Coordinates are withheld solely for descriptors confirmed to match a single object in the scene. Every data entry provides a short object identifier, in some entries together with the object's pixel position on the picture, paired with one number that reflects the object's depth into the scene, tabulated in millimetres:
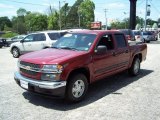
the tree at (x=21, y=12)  103938
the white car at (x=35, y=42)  10373
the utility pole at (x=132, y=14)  37533
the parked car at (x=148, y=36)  23131
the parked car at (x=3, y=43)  21462
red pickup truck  3973
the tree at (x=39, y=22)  74370
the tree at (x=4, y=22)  96414
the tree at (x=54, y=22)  61692
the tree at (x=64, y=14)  67687
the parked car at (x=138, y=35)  20274
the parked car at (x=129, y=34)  15973
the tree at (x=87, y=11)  60036
